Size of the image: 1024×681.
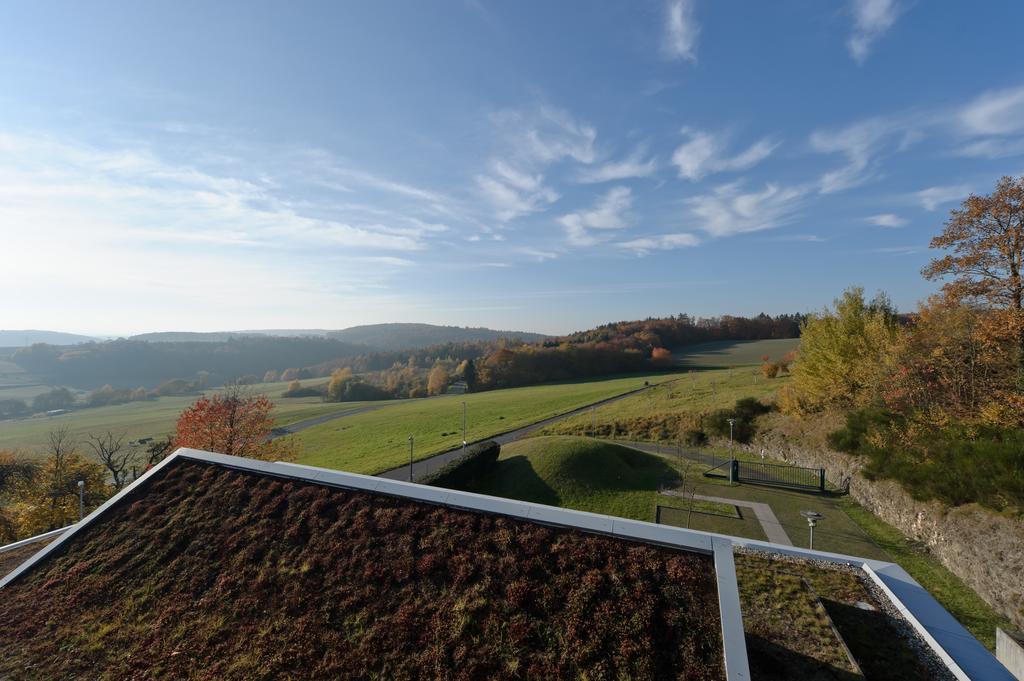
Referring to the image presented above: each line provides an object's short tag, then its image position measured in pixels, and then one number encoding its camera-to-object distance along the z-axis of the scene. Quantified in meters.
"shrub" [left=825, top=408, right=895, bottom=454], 23.56
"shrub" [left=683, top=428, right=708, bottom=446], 36.43
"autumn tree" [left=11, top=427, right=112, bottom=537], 24.02
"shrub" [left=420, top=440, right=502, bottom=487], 23.27
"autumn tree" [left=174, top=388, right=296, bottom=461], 27.23
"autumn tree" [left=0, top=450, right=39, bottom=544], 31.43
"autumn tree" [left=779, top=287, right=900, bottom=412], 28.20
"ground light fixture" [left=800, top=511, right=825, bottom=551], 14.89
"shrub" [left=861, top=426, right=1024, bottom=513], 15.12
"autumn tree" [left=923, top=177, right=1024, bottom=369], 17.91
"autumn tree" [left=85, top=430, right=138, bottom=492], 31.67
